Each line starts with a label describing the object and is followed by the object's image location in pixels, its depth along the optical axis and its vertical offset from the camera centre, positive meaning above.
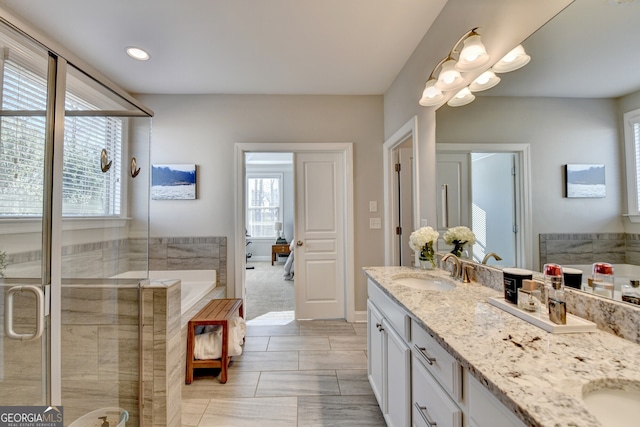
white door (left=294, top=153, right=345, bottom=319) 3.22 -0.18
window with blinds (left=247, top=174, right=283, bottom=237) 7.19 +0.46
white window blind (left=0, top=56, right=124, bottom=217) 1.33 +0.42
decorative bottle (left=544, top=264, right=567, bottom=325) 0.89 -0.27
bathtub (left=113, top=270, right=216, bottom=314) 2.75 -0.66
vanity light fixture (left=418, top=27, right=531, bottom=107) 1.32 +0.86
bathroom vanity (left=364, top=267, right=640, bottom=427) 0.58 -0.37
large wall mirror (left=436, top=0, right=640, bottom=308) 0.92 +0.35
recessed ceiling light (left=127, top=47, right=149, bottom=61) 2.30 +1.49
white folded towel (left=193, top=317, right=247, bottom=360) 2.10 -0.99
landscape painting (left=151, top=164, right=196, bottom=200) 3.07 +0.47
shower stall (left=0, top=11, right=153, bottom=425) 1.24 -0.14
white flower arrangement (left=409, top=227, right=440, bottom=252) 1.80 -0.12
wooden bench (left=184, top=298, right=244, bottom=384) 2.03 -0.95
